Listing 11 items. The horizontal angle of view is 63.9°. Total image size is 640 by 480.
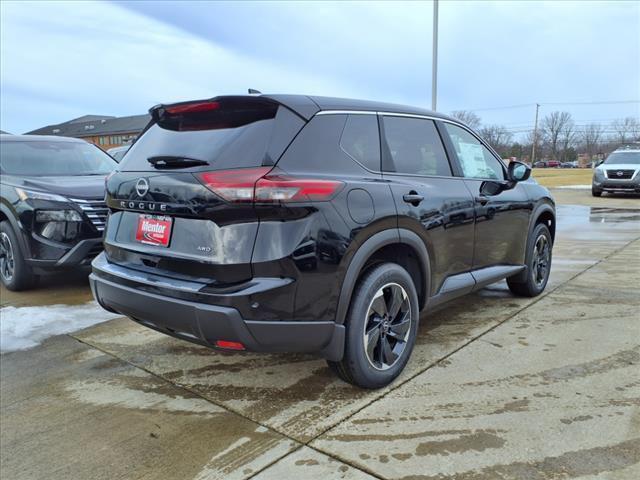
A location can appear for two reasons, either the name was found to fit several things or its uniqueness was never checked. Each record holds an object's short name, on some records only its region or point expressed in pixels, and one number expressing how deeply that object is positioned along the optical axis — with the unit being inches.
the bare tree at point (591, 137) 3498.0
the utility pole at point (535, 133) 2903.3
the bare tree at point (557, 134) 3703.2
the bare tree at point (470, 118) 3034.0
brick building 2923.2
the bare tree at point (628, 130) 3080.7
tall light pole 542.9
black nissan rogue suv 102.1
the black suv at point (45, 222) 207.6
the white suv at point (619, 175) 677.9
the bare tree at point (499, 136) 2983.8
